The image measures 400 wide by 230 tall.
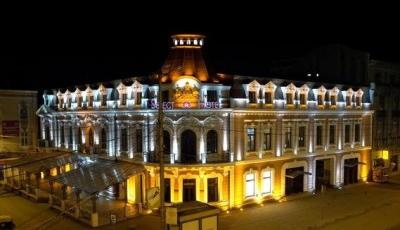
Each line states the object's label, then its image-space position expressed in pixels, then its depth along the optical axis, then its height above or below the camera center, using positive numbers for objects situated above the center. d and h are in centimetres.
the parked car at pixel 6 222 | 2750 -854
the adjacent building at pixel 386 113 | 4756 -175
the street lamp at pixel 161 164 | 1930 -315
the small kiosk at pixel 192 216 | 2212 -697
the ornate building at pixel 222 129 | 3216 -270
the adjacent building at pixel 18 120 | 4941 -232
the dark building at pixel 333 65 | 4641 +440
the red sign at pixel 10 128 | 4934 -330
